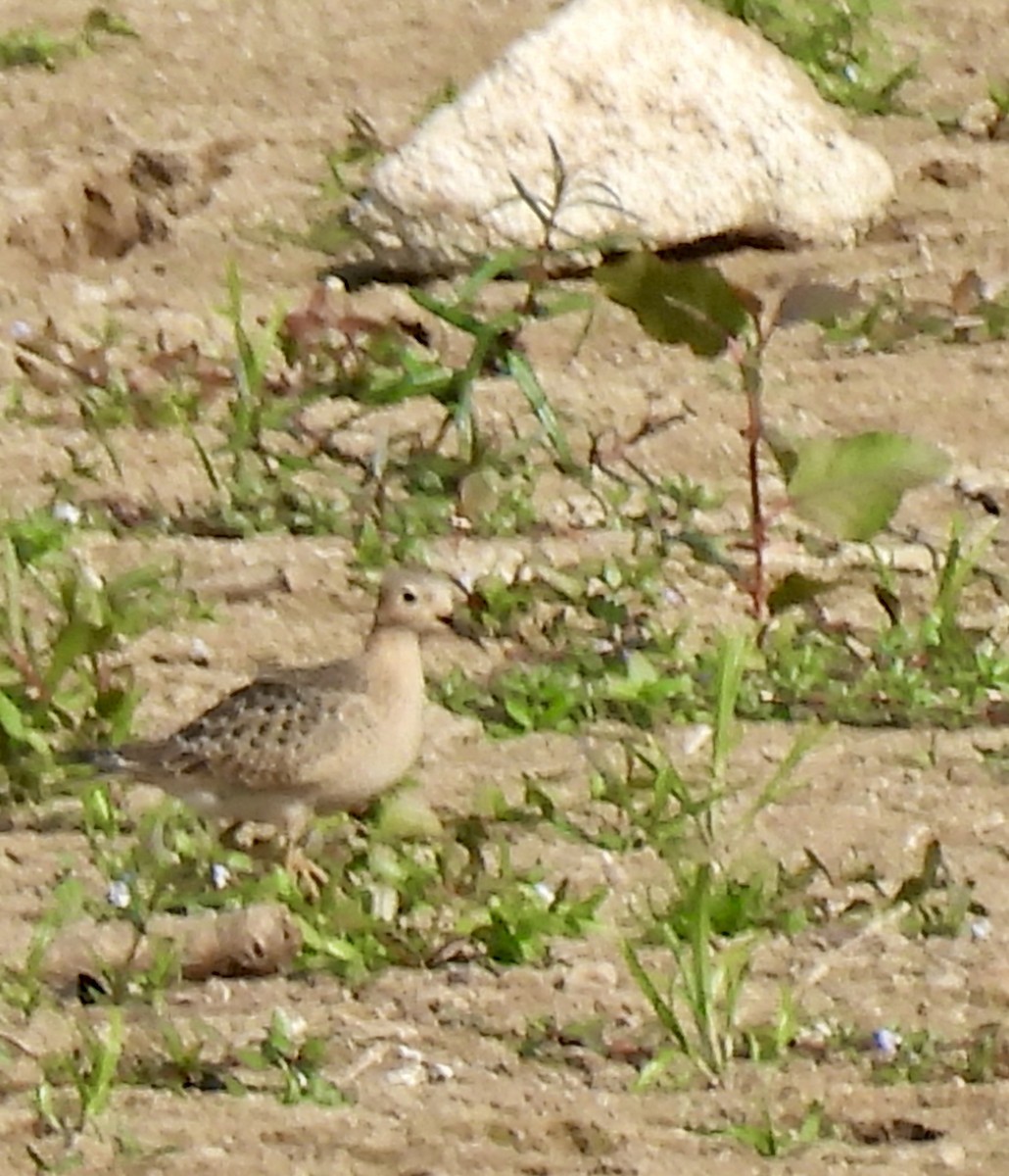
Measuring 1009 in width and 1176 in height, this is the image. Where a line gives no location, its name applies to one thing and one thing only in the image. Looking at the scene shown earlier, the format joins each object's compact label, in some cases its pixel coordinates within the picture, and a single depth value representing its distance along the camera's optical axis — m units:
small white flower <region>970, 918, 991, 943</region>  9.26
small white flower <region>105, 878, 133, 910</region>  9.54
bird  10.24
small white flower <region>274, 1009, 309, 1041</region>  8.56
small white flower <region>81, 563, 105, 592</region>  11.82
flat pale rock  14.95
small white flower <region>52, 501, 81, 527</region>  12.39
